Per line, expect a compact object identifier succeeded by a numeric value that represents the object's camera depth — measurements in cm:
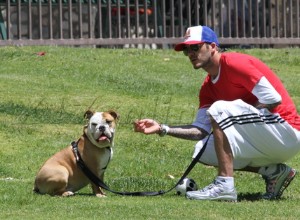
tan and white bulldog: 1739
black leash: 1759
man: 1705
